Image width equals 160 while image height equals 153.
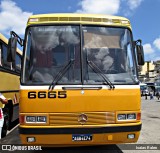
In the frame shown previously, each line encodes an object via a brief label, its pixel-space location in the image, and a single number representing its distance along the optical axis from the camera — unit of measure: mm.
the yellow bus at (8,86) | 5129
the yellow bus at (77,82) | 3254
